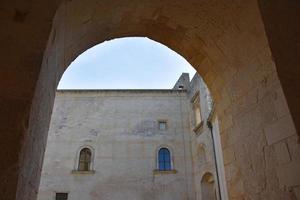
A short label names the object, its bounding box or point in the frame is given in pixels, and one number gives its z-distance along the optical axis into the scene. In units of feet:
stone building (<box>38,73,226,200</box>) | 41.24
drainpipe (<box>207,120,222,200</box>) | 32.59
